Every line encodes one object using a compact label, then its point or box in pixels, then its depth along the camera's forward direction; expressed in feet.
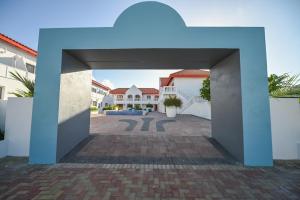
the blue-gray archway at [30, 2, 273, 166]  13.66
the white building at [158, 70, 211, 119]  85.70
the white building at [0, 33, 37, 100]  33.63
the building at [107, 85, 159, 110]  148.05
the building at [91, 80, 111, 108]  101.22
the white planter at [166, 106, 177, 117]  56.84
